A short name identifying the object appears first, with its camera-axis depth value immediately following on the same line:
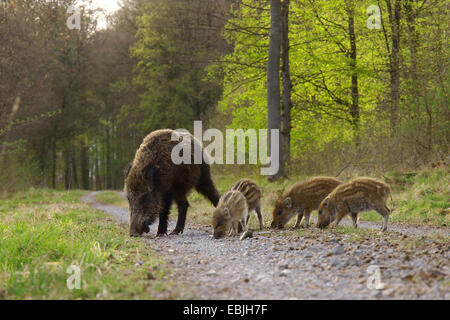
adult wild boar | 8.53
